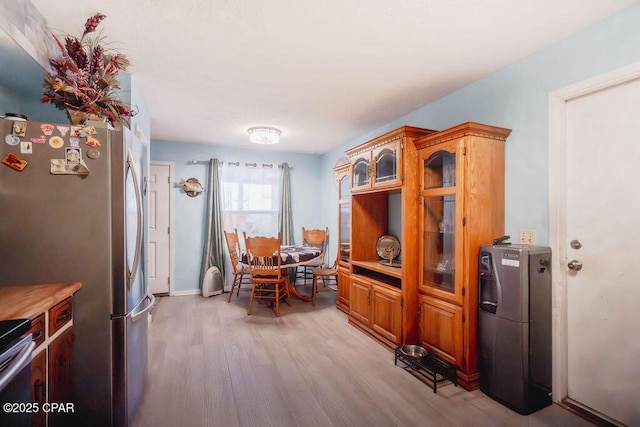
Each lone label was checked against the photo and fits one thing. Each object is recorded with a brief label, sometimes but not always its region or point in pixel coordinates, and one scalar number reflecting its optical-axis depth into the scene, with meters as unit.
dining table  3.93
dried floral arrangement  1.69
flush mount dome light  3.86
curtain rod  4.88
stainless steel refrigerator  1.50
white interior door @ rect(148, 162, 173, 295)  4.59
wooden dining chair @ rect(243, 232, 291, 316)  3.65
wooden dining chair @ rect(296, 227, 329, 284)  5.12
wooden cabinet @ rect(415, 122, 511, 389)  2.21
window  5.06
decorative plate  3.44
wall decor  4.78
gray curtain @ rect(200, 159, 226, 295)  4.84
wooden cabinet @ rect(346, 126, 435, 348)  2.67
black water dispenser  1.92
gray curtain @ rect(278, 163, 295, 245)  5.36
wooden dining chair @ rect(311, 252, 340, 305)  4.26
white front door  1.73
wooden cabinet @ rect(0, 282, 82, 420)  1.20
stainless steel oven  0.93
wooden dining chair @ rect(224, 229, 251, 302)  4.28
